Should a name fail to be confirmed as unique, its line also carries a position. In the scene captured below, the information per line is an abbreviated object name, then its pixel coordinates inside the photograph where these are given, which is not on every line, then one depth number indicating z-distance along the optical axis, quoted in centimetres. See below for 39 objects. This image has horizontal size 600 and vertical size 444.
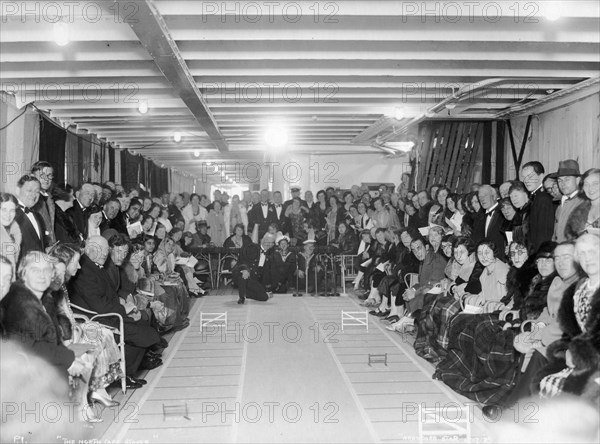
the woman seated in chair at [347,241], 1002
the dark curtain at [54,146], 773
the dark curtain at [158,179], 1405
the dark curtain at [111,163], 1096
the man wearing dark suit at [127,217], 703
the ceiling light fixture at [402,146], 1134
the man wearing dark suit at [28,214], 477
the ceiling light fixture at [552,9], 410
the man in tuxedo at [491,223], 589
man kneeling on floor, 942
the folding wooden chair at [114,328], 438
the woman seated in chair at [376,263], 859
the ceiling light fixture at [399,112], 775
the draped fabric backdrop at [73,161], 871
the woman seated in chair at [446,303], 528
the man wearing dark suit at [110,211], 675
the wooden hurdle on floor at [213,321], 687
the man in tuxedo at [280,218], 1049
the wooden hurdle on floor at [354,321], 696
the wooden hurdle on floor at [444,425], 339
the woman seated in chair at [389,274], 786
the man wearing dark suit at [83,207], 632
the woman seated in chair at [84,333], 392
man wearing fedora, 487
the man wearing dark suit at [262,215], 1052
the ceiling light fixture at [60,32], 442
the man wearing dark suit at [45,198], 522
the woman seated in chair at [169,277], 719
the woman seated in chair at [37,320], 320
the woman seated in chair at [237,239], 1004
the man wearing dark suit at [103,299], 465
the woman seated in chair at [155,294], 586
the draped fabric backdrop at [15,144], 659
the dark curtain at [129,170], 1173
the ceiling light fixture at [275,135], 982
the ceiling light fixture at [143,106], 746
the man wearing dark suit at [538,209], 518
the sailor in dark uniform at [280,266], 973
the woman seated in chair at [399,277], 741
